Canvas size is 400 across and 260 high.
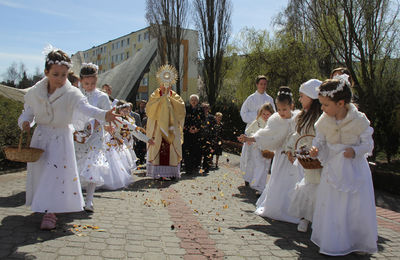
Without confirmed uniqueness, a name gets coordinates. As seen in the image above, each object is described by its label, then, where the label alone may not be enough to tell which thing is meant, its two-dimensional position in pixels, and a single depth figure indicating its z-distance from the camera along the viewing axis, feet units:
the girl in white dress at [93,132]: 19.97
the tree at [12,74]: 242.70
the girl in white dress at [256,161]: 23.67
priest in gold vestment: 29.53
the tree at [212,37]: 97.96
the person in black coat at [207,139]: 35.30
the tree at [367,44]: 33.88
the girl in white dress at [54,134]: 13.92
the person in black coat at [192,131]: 34.18
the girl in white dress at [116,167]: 23.47
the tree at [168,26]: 113.80
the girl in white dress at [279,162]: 17.52
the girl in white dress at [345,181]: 12.81
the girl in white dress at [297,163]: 15.06
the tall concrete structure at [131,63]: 41.83
